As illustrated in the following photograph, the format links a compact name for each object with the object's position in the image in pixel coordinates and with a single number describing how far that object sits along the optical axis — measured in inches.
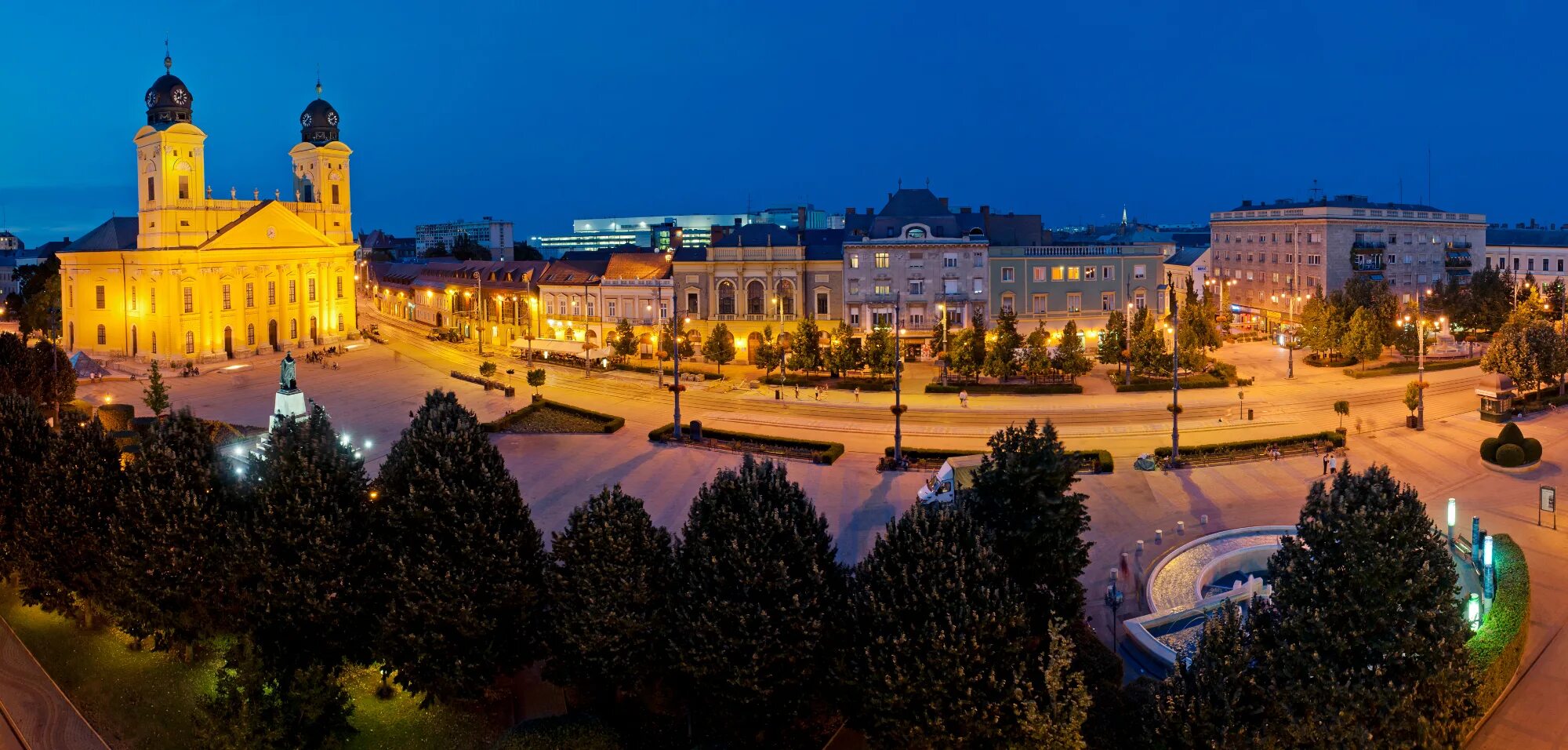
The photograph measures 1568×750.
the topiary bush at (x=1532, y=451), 1540.4
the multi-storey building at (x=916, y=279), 2854.3
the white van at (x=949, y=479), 1274.9
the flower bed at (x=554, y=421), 1953.7
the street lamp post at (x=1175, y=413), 1572.2
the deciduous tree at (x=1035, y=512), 876.0
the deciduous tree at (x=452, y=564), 819.4
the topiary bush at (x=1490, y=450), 1567.4
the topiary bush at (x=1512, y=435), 1566.2
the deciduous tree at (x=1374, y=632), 674.2
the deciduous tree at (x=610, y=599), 794.8
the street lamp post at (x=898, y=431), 1574.8
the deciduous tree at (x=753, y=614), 761.6
